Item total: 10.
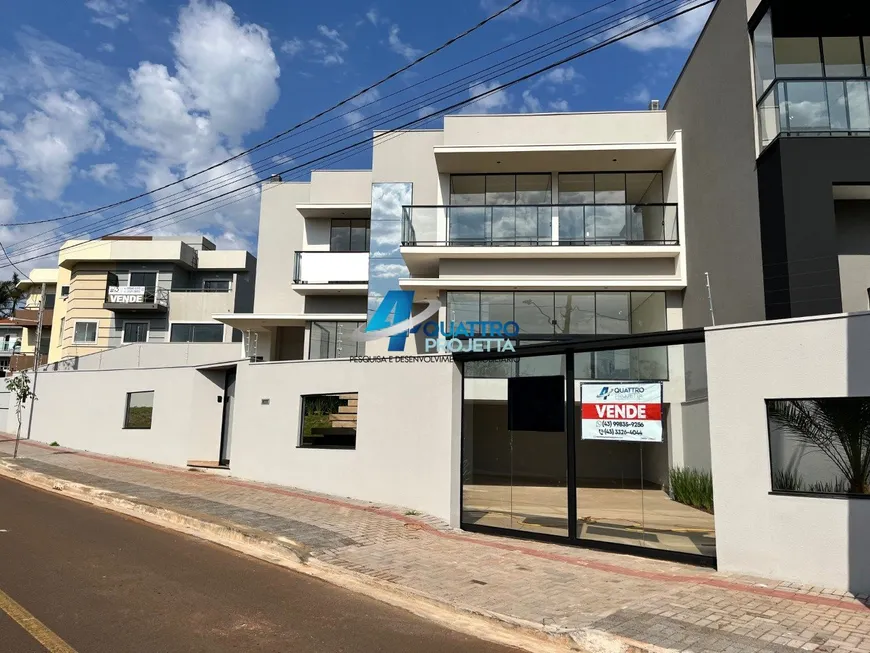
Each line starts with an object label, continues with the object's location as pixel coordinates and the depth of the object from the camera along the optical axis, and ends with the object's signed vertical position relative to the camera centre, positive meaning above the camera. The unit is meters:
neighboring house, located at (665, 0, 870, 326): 10.76 +5.01
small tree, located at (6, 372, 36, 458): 25.17 +0.98
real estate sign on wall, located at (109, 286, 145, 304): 37.27 +7.03
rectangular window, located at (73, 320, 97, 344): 38.44 +4.87
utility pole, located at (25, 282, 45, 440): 23.77 +2.50
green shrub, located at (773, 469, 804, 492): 7.31 -0.61
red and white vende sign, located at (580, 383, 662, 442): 8.73 +0.18
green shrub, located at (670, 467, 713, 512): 8.15 -0.81
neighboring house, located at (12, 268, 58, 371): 49.16 +7.58
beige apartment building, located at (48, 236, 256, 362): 37.69 +7.42
